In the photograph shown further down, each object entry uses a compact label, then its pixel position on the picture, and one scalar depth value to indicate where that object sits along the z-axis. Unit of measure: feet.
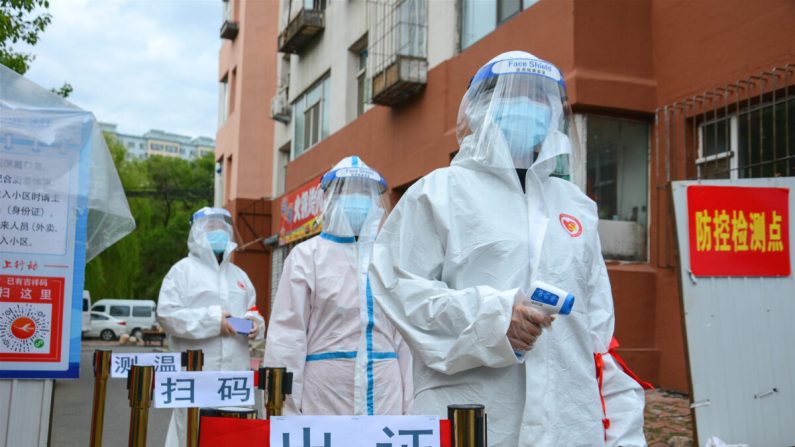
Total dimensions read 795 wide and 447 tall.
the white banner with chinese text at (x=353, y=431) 6.53
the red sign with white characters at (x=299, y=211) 56.03
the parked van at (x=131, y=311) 113.91
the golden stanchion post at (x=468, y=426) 6.27
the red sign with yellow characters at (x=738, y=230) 19.06
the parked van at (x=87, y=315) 102.60
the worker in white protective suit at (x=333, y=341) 14.60
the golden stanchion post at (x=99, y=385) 13.05
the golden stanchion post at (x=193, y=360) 14.88
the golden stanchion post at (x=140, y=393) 9.44
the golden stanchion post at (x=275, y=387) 10.43
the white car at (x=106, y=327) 110.01
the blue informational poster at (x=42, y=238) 13.15
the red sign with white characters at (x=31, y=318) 13.16
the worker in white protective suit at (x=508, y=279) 7.82
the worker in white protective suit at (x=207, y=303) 20.58
